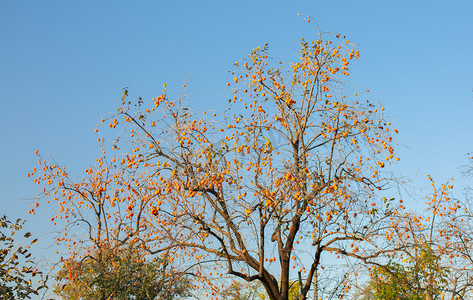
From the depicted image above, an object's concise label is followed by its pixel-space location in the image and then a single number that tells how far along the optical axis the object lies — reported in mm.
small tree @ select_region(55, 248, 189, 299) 13508
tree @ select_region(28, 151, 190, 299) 13422
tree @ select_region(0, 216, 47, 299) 6551
